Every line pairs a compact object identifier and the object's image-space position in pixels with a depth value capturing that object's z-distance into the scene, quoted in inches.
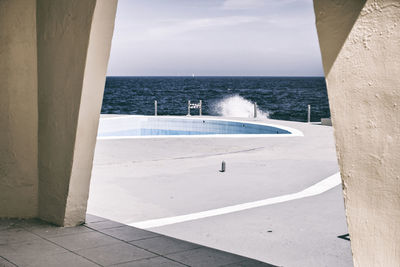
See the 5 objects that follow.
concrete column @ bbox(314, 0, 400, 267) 115.1
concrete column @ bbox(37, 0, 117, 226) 234.4
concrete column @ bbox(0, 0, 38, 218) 259.9
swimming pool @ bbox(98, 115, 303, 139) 892.0
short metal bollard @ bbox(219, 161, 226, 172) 443.8
